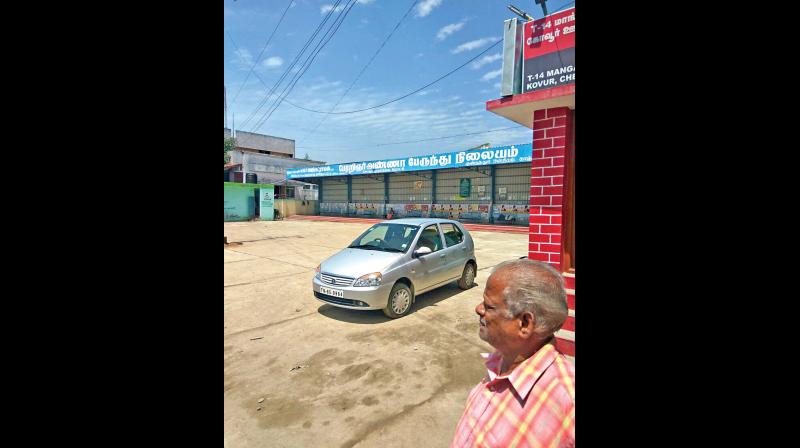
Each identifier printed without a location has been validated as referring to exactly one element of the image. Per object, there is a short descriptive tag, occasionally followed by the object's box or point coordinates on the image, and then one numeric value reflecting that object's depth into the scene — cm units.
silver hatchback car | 552
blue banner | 2331
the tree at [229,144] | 4316
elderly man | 130
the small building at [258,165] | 3997
